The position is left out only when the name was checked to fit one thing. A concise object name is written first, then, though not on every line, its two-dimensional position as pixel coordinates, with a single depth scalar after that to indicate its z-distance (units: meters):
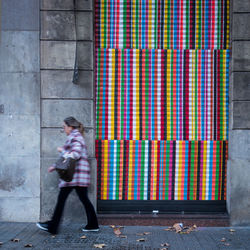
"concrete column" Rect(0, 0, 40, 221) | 6.61
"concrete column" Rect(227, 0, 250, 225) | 6.48
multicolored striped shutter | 6.84
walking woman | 5.65
